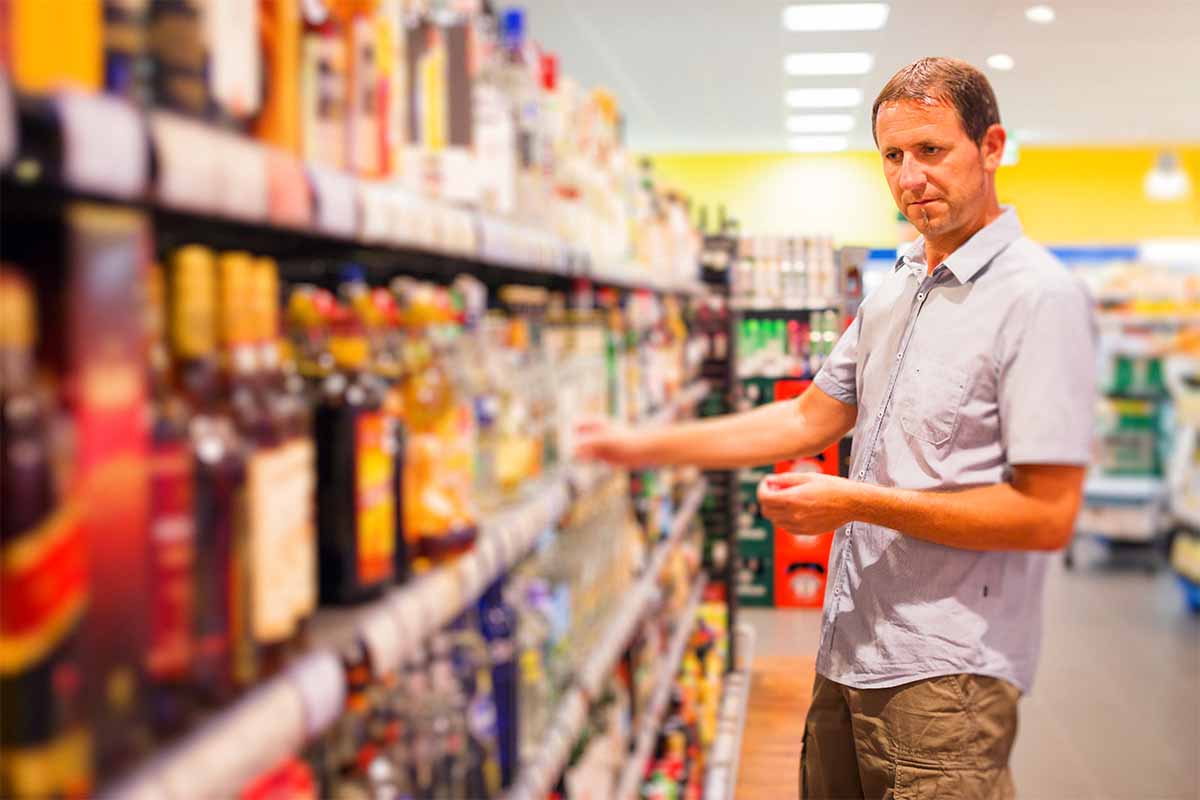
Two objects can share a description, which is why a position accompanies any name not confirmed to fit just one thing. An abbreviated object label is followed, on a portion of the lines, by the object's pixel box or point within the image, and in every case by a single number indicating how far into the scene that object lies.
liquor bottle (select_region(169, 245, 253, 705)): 0.85
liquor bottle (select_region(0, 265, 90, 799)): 0.64
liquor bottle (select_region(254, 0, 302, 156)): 1.02
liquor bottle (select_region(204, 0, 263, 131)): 0.89
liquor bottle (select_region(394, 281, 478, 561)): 1.33
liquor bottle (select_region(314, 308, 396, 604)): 1.14
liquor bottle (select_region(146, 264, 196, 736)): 0.79
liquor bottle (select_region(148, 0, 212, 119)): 0.84
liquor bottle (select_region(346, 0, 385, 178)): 1.20
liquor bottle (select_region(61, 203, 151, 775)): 0.71
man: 1.62
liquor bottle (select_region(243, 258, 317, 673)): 0.92
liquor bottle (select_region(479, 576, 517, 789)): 1.57
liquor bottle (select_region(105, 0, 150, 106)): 0.76
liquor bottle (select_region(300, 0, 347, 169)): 1.10
